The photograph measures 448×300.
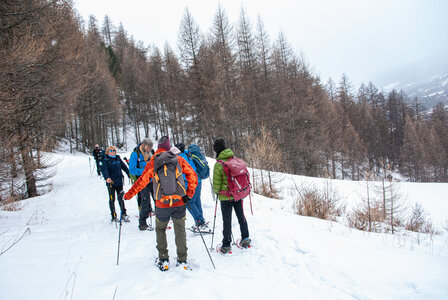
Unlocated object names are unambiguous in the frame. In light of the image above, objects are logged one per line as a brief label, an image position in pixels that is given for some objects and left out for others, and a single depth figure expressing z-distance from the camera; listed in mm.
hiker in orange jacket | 3191
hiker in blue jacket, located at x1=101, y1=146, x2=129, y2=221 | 5352
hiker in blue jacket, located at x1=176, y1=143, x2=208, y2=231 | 4891
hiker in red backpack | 3738
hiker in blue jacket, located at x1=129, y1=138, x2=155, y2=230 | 5020
